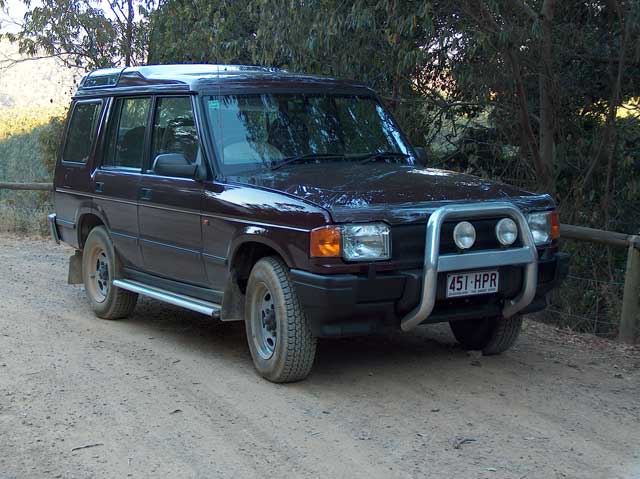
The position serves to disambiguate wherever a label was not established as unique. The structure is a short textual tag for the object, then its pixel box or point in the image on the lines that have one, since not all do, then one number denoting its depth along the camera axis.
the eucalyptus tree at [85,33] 15.00
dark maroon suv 5.34
